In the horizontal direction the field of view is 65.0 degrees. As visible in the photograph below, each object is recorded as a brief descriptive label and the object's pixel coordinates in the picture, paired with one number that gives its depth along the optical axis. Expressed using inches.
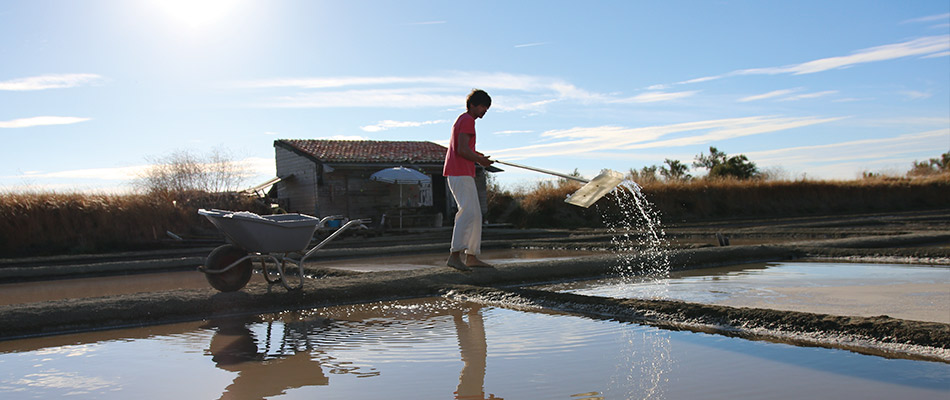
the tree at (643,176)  1083.8
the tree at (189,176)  910.1
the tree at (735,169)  1371.8
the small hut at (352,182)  885.8
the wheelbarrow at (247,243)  204.5
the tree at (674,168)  1446.9
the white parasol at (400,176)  822.5
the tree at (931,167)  1449.9
